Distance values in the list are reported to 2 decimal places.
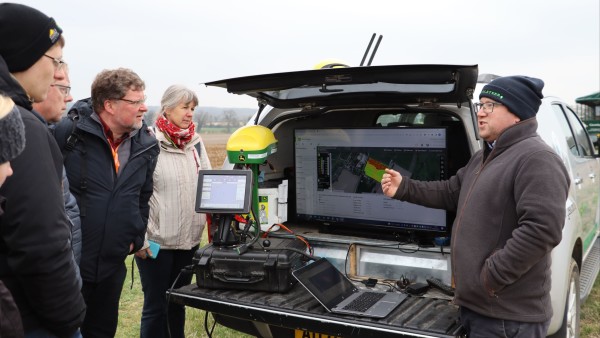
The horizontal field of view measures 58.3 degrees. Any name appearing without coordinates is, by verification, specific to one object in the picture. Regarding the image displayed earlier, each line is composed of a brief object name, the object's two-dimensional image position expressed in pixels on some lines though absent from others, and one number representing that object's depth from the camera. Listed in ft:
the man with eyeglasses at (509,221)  7.66
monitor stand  10.99
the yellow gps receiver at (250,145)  11.51
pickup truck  9.31
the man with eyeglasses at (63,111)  8.50
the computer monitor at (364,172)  11.14
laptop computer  9.16
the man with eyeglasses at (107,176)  9.98
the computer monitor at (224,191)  10.82
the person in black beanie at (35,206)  6.10
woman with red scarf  12.21
